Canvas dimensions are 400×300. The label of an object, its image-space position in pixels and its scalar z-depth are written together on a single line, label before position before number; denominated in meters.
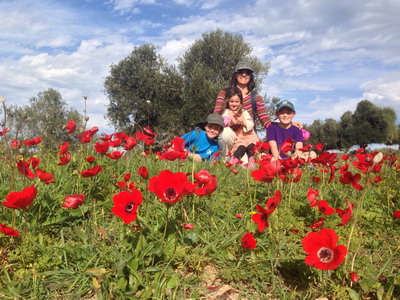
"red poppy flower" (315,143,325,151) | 4.22
